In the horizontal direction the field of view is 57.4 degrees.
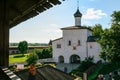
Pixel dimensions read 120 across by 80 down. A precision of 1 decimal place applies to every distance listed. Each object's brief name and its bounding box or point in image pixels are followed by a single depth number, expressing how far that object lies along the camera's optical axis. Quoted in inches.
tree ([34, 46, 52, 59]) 928.1
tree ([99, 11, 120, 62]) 574.9
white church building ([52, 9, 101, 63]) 749.9
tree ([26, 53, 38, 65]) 695.0
